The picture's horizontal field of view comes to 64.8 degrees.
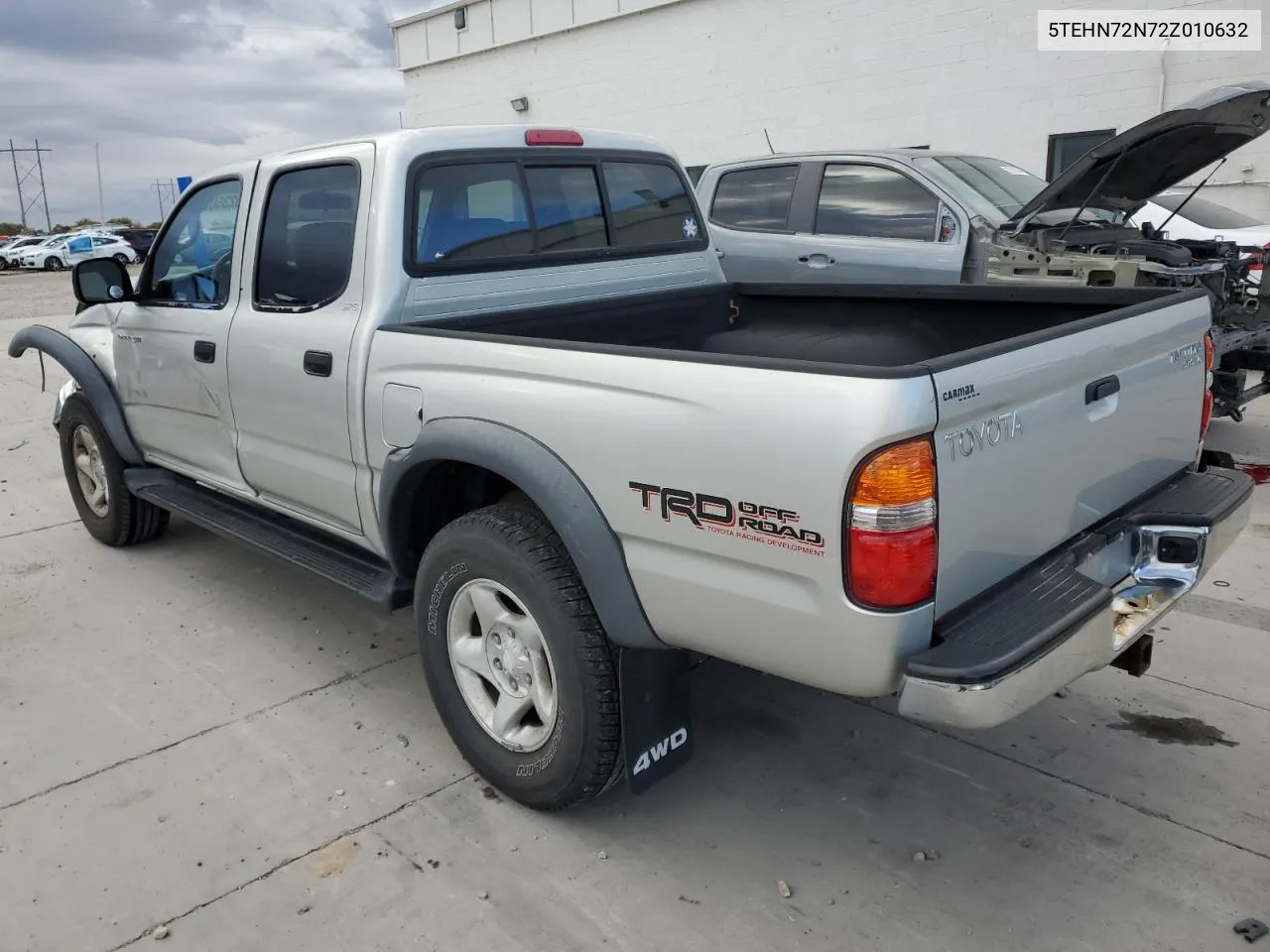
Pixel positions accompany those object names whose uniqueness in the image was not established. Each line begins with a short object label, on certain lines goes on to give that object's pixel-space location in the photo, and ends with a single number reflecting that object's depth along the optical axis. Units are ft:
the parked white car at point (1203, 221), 29.07
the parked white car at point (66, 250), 127.24
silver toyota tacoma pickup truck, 7.03
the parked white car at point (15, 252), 133.49
